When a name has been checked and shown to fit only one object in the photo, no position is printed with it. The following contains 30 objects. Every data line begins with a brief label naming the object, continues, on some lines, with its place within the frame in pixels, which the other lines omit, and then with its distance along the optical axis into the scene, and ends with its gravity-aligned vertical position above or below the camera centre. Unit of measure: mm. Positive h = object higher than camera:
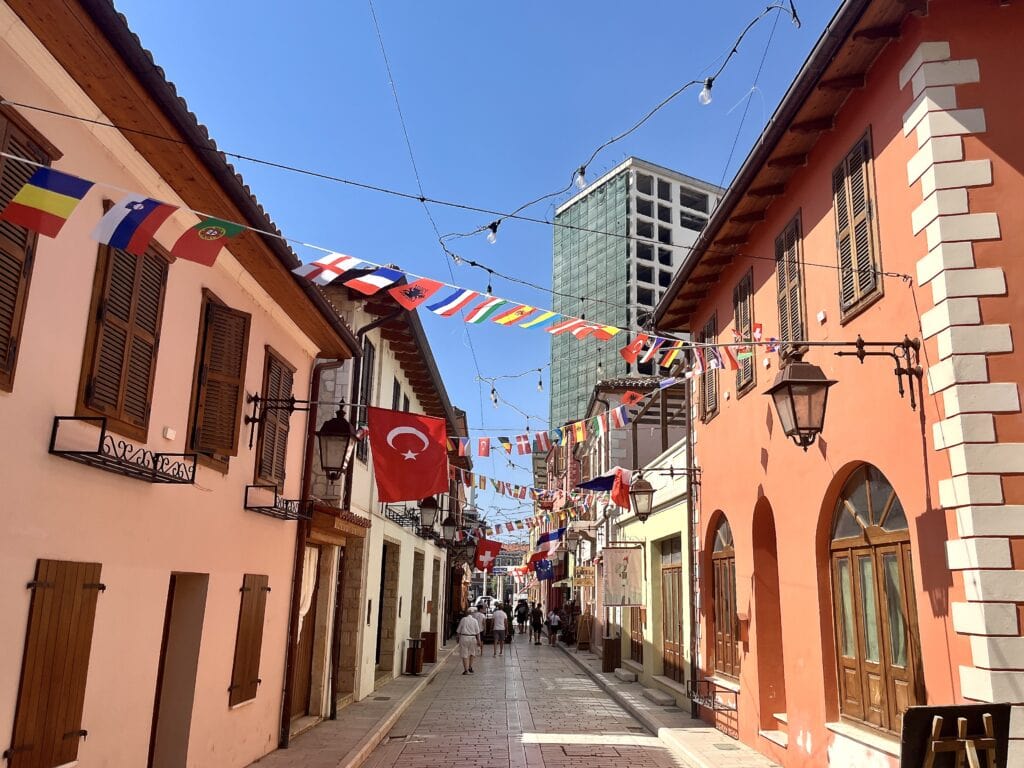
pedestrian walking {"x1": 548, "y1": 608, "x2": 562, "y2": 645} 35188 -1375
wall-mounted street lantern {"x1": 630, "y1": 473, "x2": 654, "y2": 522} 15406 +1770
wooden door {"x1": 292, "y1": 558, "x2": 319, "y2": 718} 12789 -1213
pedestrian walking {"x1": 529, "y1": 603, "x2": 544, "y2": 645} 36125 -1347
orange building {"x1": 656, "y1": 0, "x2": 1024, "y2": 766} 6230 +1822
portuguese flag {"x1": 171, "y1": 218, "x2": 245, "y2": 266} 5555 +2296
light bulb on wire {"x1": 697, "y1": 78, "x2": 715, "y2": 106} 8898 +5299
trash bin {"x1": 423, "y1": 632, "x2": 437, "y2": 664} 22622 -1550
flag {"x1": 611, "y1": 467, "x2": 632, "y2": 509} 17047 +2129
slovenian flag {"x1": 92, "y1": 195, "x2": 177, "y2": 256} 5117 +2220
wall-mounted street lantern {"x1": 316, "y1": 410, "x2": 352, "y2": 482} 9852 +1649
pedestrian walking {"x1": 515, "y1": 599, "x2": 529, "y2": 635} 48344 -1271
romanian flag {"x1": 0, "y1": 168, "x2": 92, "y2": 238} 4695 +2153
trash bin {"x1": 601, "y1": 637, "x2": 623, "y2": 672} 21438 -1530
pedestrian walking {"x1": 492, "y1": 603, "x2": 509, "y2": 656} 30203 -1233
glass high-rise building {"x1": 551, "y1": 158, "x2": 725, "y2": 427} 70438 +30505
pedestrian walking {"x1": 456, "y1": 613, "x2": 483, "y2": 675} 21750 -1228
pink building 5328 +1183
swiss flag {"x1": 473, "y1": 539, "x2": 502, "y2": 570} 30636 +1462
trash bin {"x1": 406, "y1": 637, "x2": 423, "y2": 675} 20016 -1561
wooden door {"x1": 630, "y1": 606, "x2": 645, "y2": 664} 19859 -973
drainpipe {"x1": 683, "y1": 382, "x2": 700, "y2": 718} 14000 +1312
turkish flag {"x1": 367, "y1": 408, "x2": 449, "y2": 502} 9828 +1569
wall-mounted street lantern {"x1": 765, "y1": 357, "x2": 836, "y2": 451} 7465 +1773
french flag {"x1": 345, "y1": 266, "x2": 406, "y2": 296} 6816 +2501
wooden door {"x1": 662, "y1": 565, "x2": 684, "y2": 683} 15836 -524
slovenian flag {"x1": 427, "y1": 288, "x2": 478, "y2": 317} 7434 +2546
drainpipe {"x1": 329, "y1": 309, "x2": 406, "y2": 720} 13195 -129
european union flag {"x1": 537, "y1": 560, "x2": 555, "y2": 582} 41375 +1126
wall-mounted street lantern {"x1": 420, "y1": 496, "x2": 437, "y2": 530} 20125 +1907
